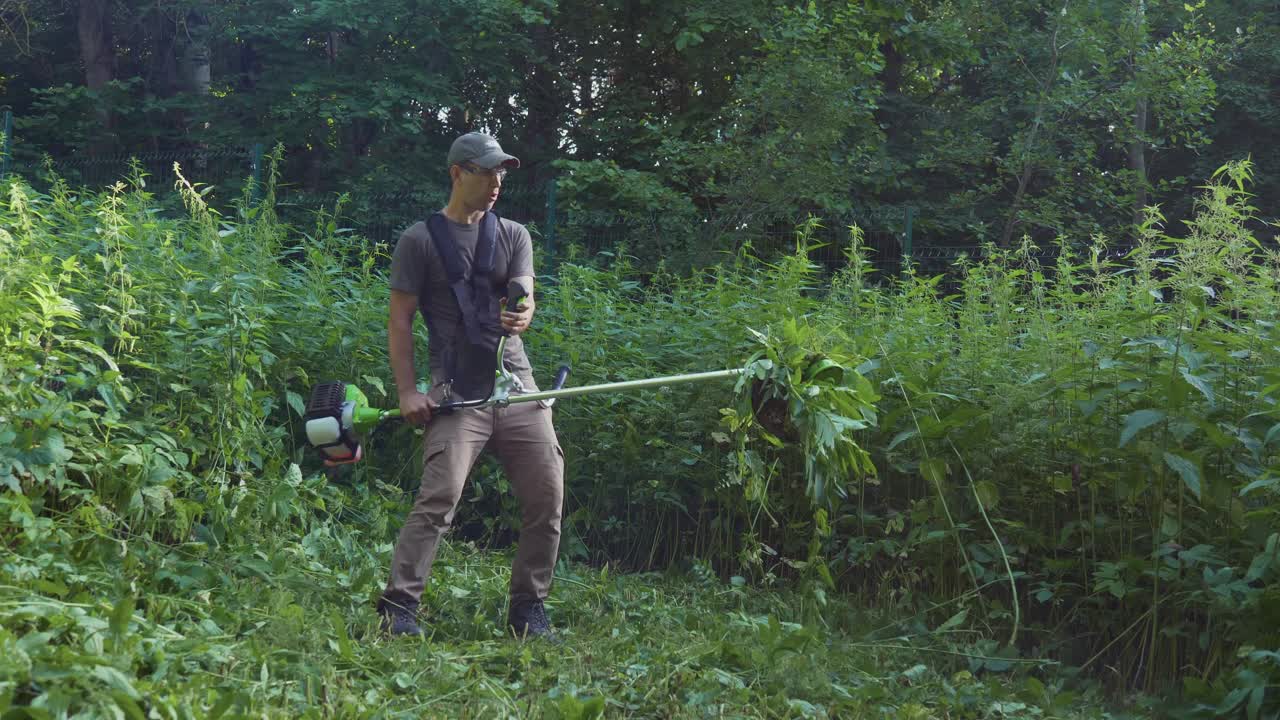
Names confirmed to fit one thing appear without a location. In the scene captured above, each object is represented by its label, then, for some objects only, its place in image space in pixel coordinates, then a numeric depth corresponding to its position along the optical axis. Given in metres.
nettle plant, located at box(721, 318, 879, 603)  4.02
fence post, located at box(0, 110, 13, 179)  10.59
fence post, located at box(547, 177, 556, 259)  9.95
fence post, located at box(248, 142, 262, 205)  10.20
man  4.09
